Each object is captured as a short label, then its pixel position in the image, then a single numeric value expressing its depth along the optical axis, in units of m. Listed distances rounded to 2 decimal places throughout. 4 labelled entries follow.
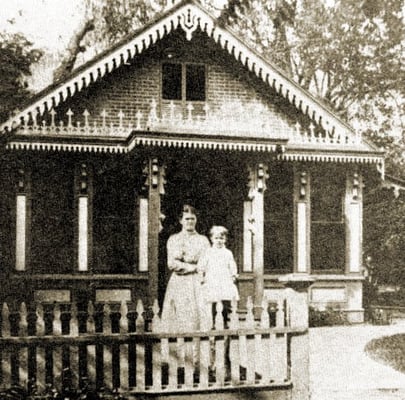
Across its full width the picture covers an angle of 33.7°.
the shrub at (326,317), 16.21
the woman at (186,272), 8.24
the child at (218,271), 8.75
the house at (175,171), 14.74
